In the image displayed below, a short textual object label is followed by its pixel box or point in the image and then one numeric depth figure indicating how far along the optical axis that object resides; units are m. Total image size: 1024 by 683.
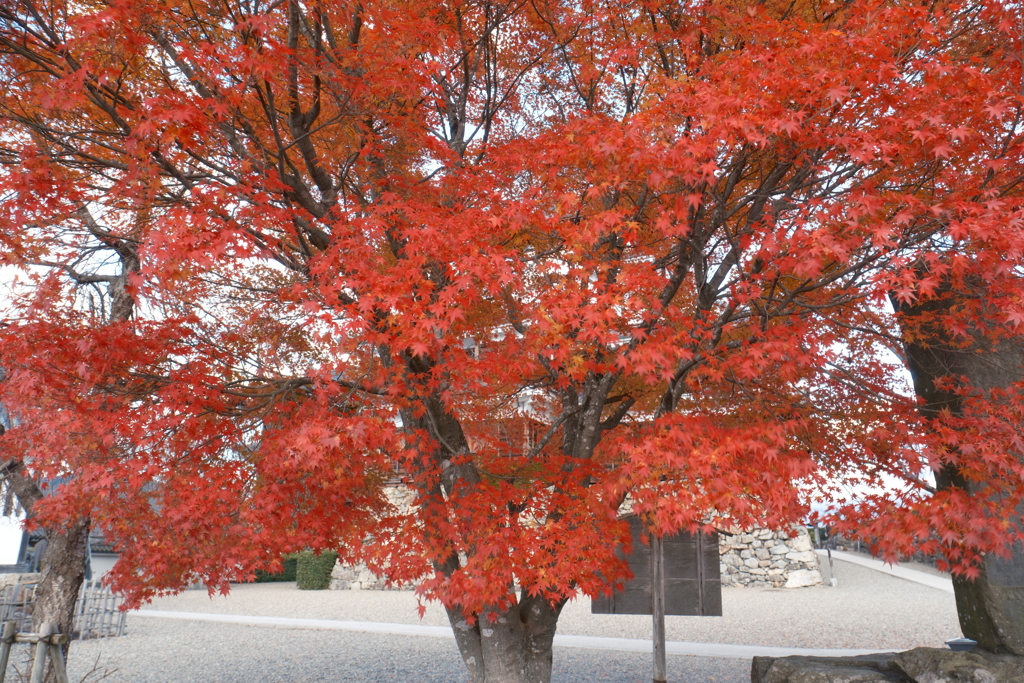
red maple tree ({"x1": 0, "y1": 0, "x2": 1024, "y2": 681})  4.45
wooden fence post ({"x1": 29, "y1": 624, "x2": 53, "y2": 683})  4.26
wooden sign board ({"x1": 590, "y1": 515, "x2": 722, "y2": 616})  8.91
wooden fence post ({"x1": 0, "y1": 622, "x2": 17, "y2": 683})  4.45
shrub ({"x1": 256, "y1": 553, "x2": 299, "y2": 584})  23.69
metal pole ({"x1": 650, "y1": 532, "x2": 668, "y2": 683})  7.16
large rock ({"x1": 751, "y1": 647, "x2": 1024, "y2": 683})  5.92
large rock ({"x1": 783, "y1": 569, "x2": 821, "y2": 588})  16.98
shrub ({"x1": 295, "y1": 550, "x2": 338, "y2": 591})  20.58
